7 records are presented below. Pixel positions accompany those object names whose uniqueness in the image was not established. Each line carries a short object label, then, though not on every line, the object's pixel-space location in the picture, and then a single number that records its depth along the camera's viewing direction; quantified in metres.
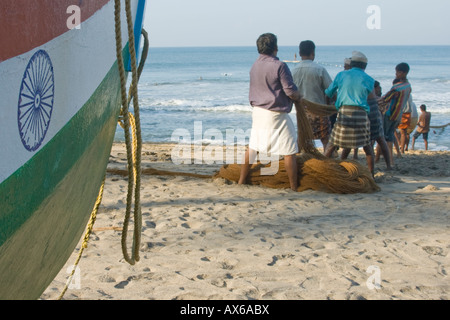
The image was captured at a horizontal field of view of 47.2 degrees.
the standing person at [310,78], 6.80
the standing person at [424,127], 14.09
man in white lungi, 5.66
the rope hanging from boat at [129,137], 2.01
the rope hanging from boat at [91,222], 3.04
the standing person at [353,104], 6.27
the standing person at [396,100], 7.80
